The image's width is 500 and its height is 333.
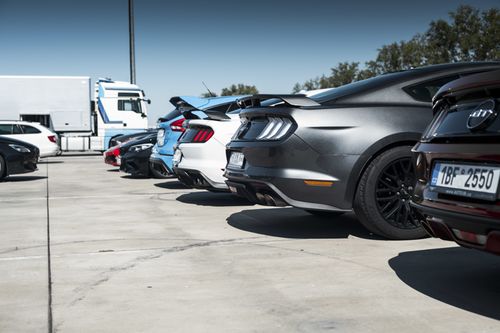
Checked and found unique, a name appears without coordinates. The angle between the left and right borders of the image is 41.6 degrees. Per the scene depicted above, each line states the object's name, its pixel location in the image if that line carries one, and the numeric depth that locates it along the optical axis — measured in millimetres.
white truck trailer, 30125
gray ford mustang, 5734
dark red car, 3523
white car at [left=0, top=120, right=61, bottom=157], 22266
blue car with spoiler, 9883
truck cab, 28406
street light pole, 33094
